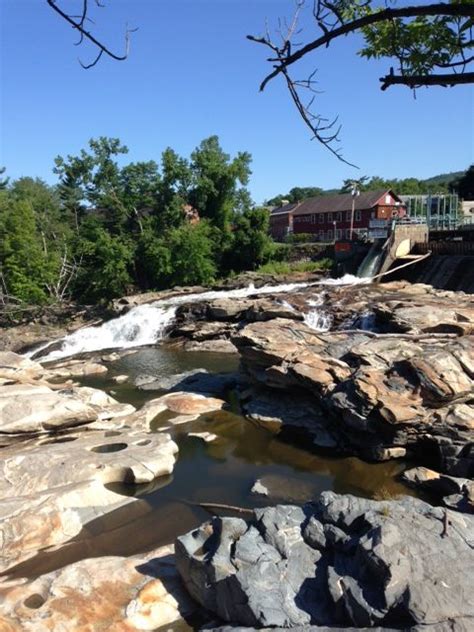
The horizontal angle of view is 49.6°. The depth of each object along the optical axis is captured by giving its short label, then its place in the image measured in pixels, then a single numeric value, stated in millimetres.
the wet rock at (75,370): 18467
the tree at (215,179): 36188
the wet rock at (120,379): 17500
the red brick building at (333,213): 54156
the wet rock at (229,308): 23547
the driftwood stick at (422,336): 13094
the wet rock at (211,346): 21812
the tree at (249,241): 37281
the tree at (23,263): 31547
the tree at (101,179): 36031
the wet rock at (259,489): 9429
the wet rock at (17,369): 14334
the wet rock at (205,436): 12133
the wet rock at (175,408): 12828
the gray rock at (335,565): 4777
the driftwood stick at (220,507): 8729
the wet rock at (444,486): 7875
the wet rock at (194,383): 15781
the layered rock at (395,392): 10469
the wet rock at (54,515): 7621
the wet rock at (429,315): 14609
